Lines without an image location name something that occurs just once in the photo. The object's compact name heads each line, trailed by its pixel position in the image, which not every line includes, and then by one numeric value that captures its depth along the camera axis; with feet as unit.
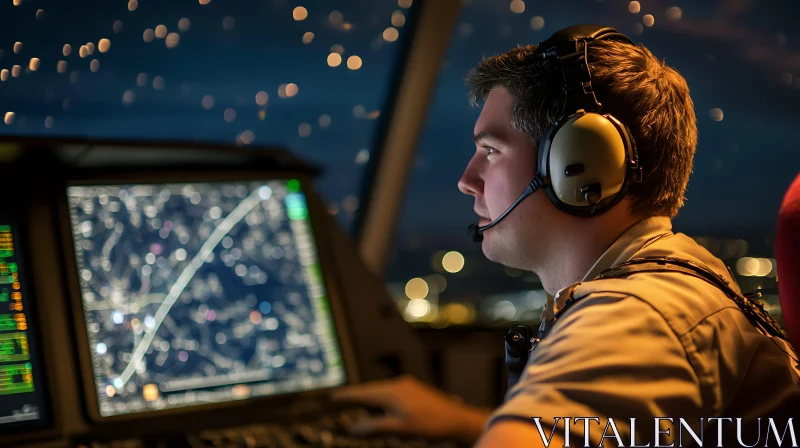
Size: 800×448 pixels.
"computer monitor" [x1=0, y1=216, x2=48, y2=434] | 3.75
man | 2.28
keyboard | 3.89
